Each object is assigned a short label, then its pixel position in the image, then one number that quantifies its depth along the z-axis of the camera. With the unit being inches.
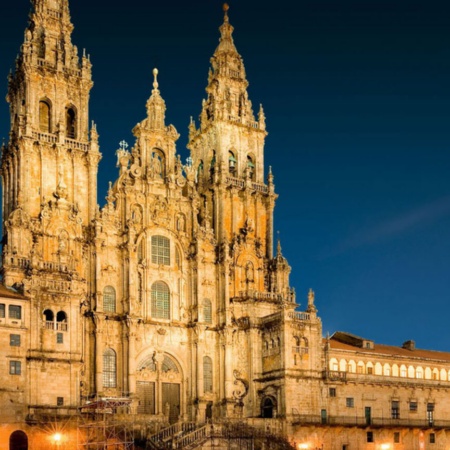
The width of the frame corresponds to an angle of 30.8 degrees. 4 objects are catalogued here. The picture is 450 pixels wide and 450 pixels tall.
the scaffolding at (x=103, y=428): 2652.6
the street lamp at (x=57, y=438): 2655.0
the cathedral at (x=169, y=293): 2977.4
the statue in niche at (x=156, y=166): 3484.3
